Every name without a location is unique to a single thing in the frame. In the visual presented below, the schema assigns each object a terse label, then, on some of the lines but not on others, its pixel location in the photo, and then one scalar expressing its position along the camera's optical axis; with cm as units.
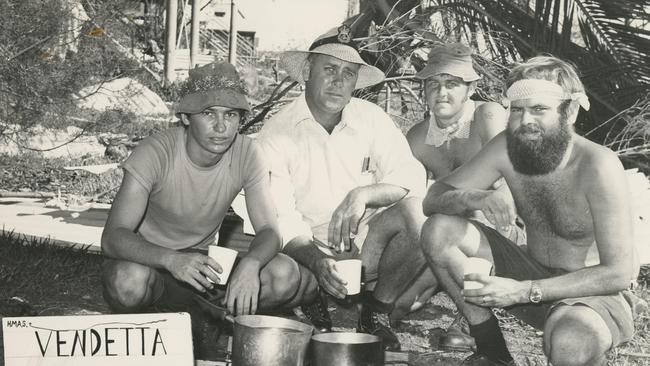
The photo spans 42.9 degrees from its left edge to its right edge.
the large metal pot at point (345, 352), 326
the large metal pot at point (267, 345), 329
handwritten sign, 310
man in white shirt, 445
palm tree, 579
